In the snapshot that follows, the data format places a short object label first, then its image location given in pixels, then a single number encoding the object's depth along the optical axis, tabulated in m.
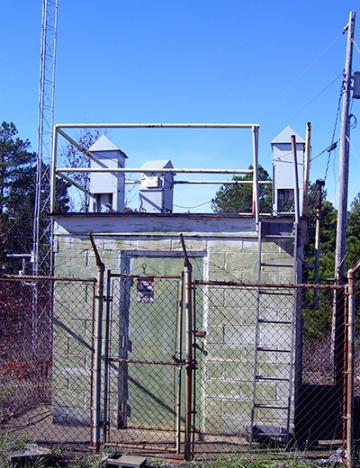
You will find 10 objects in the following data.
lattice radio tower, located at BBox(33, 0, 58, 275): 16.19
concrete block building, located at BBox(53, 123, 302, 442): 7.34
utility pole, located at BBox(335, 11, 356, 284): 14.29
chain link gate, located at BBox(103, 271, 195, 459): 7.57
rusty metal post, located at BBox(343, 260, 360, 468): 5.41
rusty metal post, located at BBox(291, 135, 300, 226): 6.91
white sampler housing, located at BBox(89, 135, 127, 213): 8.23
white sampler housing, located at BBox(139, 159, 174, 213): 8.38
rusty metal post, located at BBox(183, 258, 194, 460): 5.75
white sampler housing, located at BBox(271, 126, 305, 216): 7.81
